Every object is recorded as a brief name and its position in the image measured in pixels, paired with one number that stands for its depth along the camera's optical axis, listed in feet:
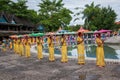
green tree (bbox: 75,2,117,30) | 193.67
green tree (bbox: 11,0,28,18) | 187.90
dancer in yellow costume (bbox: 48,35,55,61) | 51.60
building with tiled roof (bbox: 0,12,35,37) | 160.66
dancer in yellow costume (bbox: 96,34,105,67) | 40.65
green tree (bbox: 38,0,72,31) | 191.21
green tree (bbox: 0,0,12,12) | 183.97
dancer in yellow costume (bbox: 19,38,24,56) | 68.54
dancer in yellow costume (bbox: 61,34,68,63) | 48.33
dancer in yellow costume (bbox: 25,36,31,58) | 63.74
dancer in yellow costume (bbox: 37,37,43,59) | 56.65
